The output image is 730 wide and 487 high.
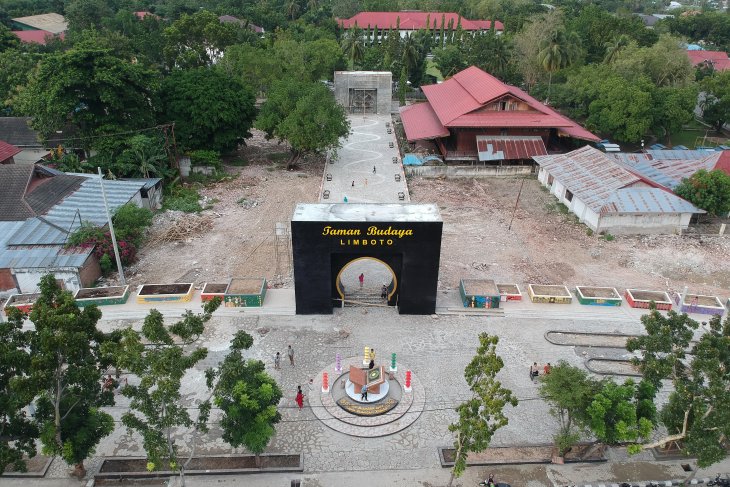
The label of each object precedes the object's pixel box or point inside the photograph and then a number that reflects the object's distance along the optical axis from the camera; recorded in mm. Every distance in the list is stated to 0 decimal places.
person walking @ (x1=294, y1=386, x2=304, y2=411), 20594
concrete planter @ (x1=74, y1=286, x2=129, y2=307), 26594
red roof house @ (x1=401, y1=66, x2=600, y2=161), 46750
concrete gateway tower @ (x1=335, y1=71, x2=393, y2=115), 62719
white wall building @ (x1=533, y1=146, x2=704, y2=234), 35250
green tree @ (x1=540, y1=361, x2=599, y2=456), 16406
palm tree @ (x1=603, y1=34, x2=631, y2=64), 62922
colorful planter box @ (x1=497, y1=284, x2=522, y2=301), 27717
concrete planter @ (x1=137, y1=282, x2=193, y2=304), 26969
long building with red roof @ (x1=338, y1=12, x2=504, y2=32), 104688
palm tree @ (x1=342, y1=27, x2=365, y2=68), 73625
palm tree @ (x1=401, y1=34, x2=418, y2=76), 71062
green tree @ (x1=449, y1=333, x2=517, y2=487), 15414
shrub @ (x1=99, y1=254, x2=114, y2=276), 29375
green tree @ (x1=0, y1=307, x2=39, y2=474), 14125
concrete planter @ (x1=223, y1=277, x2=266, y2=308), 26562
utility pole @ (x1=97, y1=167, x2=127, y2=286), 27300
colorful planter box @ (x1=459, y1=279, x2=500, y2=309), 26906
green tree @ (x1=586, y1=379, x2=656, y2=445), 15889
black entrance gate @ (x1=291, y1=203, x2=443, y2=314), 24016
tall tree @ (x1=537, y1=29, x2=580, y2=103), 57750
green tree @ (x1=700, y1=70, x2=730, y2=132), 55538
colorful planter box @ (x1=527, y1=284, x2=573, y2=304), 27641
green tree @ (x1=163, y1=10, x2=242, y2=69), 67438
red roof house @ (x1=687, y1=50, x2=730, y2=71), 76919
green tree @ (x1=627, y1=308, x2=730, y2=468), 15391
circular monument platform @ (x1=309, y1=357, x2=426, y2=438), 20109
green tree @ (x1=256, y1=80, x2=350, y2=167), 42656
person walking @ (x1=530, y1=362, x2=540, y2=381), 22467
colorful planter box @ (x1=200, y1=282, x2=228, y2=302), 27109
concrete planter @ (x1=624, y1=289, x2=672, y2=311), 27328
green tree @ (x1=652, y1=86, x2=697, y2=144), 49938
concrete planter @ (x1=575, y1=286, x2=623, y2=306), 27516
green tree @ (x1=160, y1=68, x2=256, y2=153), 43062
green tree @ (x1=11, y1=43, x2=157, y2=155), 37719
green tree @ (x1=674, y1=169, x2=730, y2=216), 35500
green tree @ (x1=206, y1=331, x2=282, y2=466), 15977
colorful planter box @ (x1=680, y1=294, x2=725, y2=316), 27031
